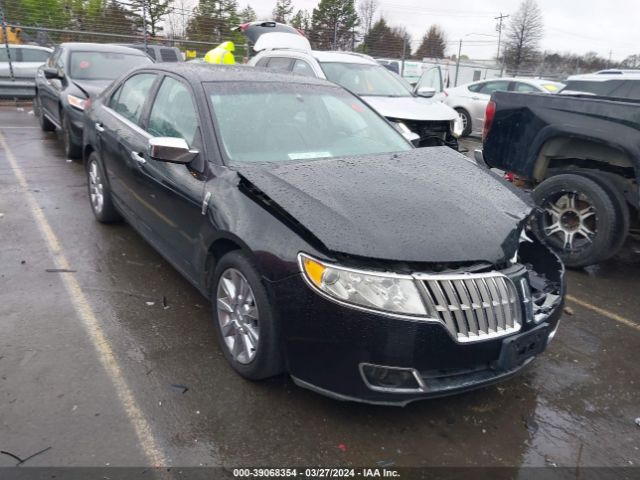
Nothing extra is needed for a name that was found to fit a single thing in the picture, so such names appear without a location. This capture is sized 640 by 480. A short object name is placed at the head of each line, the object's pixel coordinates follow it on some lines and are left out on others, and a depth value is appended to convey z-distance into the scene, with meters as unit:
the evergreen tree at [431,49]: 38.62
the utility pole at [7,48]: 14.05
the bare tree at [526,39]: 52.56
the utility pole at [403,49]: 23.86
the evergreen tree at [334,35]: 25.95
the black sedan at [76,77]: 7.32
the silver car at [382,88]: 8.22
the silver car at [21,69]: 14.02
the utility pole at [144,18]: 20.16
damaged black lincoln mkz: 2.39
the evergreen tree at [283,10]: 40.81
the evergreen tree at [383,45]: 25.88
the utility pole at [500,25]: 54.25
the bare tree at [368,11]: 52.00
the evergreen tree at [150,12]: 20.30
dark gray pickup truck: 4.53
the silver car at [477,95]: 13.21
